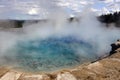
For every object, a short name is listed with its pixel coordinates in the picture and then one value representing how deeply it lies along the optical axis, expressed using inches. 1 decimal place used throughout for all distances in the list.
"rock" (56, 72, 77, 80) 129.5
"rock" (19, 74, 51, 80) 129.5
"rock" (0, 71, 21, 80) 131.0
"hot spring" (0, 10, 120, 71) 240.2
